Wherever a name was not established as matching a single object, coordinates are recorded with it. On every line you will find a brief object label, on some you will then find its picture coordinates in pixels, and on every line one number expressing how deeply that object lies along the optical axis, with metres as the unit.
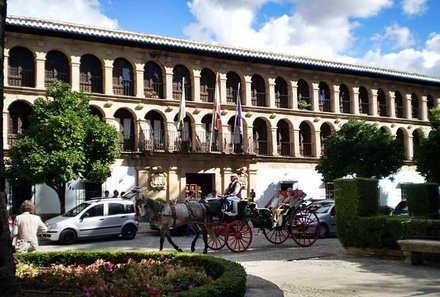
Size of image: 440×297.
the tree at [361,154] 31.12
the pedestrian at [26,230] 11.10
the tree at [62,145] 22.84
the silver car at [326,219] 20.97
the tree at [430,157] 22.70
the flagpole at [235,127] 31.95
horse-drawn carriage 14.89
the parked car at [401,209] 21.90
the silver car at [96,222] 20.03
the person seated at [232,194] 15.98
